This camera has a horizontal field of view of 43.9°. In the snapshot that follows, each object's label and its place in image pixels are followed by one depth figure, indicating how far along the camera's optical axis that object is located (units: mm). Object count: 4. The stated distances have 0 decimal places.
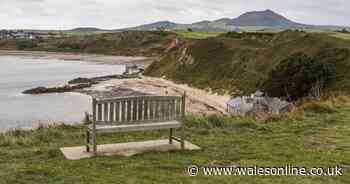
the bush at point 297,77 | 29703
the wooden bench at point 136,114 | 6996
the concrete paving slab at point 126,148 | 7129
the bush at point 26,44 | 153625
